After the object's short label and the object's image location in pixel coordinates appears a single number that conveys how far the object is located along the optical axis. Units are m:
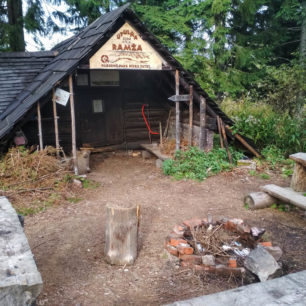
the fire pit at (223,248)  4.28
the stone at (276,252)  4.57
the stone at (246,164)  9.29
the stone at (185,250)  4.69
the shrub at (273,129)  10.45
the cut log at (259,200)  6.76
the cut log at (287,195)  6.02
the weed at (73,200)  7.22
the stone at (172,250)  4.80
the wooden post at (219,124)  9.80
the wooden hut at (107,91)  8.31
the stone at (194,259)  4.58
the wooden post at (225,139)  9.71
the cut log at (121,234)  4.57
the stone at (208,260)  4.47
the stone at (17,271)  2.22
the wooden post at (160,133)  11.71
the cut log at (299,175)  6.65
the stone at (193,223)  5.28
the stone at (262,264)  4.15
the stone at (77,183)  8.10
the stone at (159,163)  10.04
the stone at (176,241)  4.87
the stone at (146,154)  11.55
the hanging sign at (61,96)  8.23
